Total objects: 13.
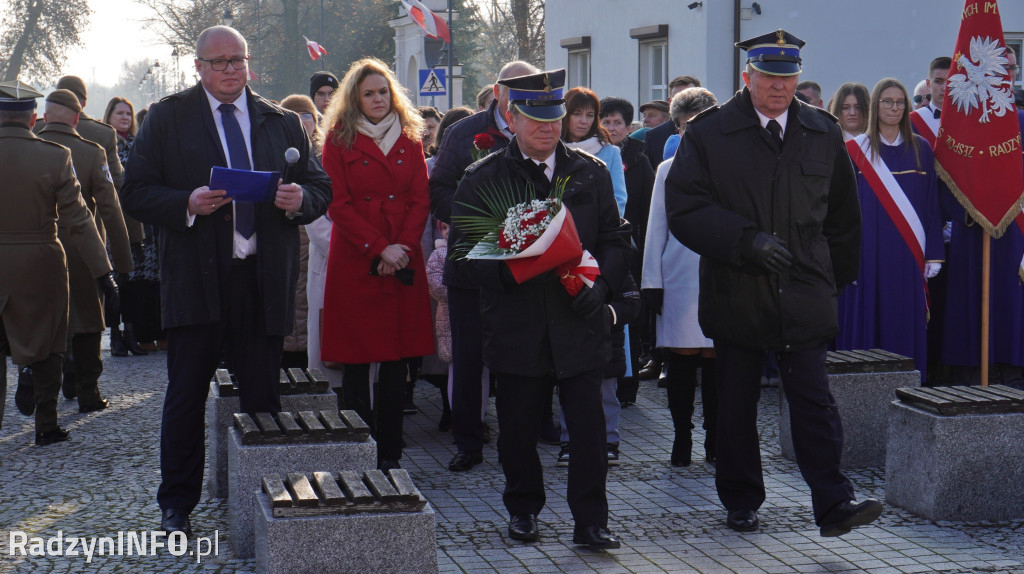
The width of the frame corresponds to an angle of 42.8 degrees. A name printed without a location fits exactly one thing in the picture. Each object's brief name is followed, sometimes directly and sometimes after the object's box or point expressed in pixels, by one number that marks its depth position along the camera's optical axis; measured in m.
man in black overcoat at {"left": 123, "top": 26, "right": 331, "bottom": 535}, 5.62
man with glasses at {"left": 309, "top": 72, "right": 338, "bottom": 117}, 10.20
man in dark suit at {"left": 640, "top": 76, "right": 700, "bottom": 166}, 10.93
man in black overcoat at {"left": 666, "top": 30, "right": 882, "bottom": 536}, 5.59
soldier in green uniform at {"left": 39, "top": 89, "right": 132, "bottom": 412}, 8.95
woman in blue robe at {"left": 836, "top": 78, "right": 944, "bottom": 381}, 8.34
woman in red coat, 6.88
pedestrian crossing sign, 22.20
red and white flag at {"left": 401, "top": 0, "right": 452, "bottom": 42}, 27.75
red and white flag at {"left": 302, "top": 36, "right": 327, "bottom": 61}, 34.88
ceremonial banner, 8.04
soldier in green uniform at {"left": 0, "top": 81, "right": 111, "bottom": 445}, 7.97
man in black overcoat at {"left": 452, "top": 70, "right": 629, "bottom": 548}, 5.51
